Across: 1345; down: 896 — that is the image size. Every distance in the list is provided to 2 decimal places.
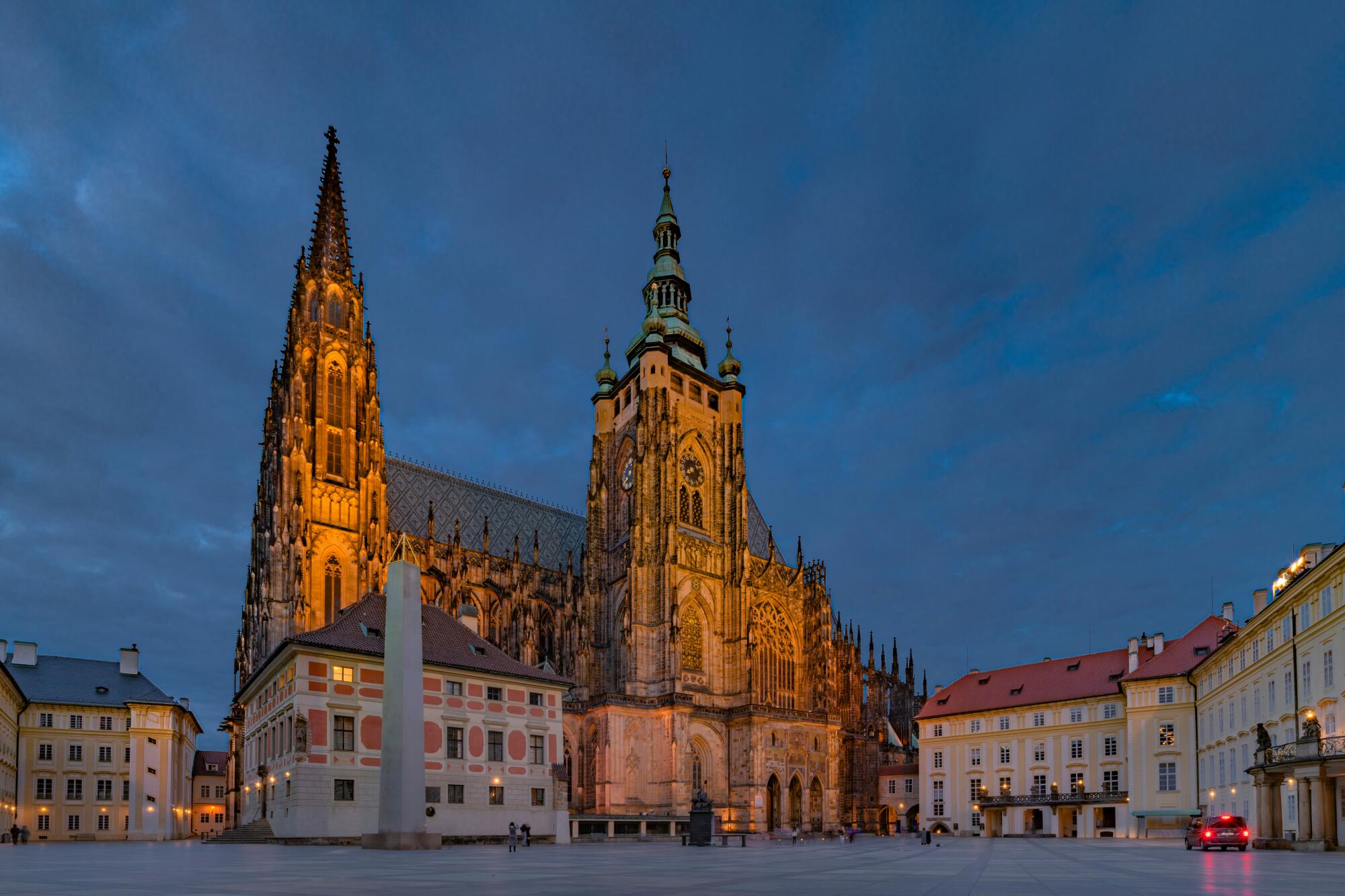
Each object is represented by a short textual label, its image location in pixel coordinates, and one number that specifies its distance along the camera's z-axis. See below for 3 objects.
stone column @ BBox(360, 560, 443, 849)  30.19
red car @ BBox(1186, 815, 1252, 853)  35.69
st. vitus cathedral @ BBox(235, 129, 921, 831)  65.50
